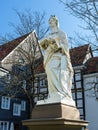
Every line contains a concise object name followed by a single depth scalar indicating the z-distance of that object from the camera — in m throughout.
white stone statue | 6.71
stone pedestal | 5.98
